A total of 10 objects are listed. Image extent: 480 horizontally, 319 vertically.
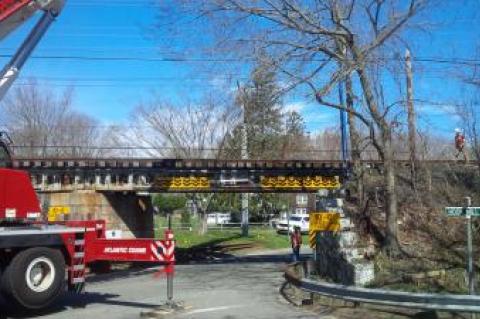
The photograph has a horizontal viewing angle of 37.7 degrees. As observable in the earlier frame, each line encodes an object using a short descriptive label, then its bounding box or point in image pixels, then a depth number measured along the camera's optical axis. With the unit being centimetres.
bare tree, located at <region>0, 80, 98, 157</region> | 6047
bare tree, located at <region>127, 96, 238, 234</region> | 5534
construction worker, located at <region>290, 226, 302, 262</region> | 3128
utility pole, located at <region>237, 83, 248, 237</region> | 5422
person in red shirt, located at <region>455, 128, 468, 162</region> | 2693
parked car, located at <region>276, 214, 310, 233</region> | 6738
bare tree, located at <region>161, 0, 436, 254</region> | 1936
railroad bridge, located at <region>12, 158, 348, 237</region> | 3984
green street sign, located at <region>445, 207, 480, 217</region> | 1215
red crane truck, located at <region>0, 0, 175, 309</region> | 1380
